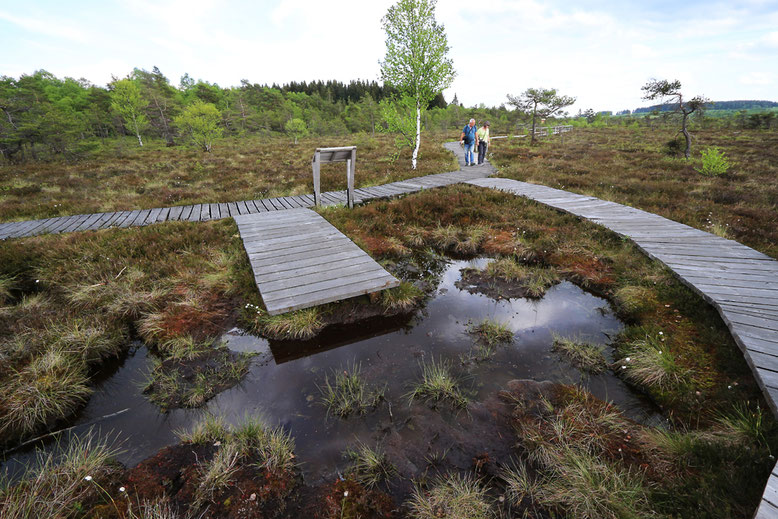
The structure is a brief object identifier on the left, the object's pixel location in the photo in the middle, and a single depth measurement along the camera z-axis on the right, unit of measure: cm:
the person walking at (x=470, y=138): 1616
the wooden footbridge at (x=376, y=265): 380
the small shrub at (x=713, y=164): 1385
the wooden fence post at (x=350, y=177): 893
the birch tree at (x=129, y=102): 3953
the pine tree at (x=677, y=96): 1800
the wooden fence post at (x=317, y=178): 863
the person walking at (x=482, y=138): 1686
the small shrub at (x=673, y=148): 2053
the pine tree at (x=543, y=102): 2919
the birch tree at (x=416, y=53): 1366
